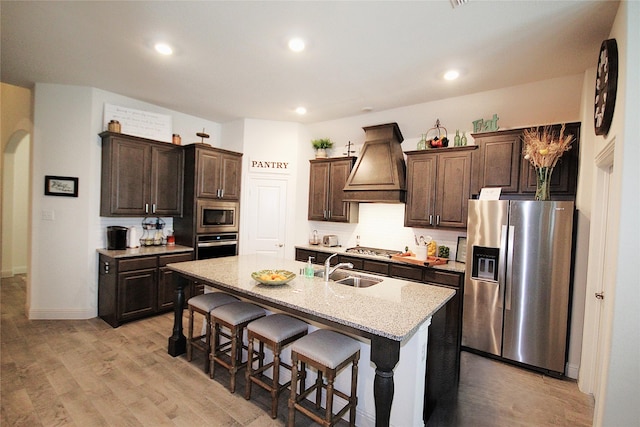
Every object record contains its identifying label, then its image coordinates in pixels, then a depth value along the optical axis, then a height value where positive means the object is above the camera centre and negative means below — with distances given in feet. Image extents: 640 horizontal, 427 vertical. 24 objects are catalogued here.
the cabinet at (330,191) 14.96 +0.82
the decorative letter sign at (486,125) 11.09 +3.45
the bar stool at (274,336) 6.81 -3.22
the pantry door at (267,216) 16.29 -0.69
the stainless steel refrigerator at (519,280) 9.00 -2.14
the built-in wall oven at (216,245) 14.32 -2.26
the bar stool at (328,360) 5.83 -3.20
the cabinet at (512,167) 9.59 +1.70
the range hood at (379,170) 12.94 +1.79
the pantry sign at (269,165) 16.20 +2.15
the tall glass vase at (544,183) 9.37 +1.09
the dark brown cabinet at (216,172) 14.30 +1.50
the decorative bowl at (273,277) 7.33 -1.90
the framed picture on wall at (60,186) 12.04 +0.35
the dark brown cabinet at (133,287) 11.63 -3.78
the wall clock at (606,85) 6.40 +3.09
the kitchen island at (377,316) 5.26 -2.13
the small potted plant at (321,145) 15.92 +3.35
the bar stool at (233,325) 7.80 -3.40
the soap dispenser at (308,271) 8.64 -1.95
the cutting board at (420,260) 11.34 -1.99
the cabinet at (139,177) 12.48 +0.97
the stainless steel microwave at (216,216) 14.34 -0.77
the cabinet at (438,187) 11.49 +1.02
